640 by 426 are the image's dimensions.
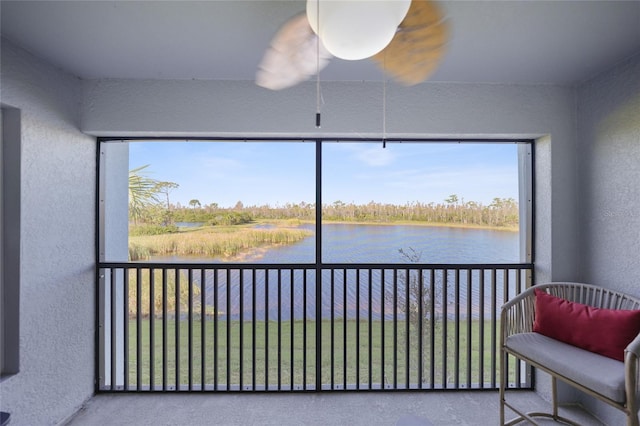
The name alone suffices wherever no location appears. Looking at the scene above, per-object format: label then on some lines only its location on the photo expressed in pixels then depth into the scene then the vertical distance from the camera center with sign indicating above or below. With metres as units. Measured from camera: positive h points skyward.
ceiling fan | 1.24 +0.86
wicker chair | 1.43 -0.79
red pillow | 1.67 -0.65
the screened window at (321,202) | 2.45 +0.10
